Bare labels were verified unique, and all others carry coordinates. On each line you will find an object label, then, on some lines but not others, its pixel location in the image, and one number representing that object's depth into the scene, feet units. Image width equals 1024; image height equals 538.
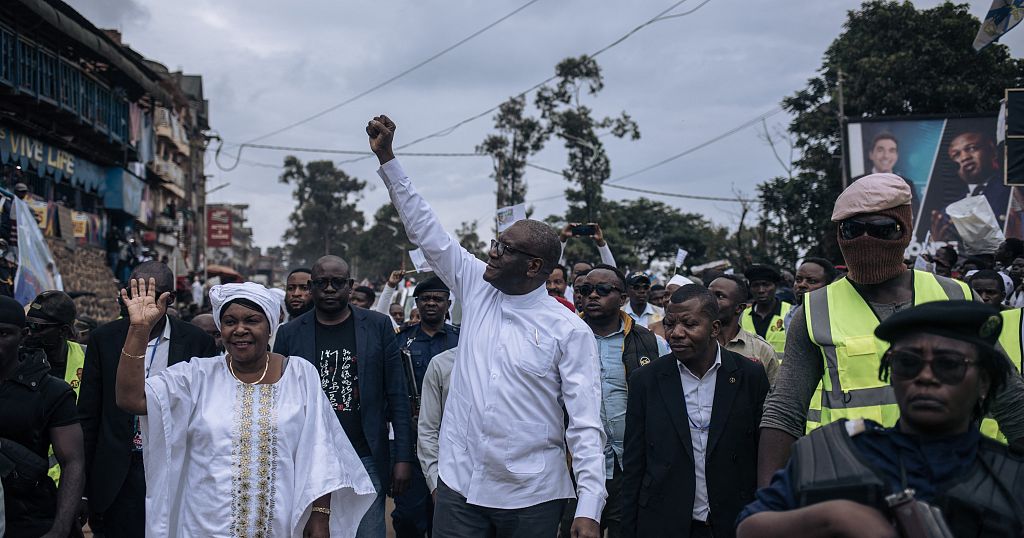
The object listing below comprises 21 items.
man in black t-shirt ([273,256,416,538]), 17.69
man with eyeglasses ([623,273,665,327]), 28.94
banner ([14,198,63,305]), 28.91
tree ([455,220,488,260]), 163.48
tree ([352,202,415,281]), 232.73
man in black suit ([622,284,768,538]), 13.70
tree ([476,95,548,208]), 118.73
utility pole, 87.61
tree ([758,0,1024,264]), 93.15
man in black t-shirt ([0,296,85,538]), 12.69
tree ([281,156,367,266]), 246.88
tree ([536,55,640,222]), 108.78
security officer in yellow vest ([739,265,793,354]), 26.14
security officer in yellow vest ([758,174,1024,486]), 9.94
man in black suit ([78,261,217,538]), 15.44
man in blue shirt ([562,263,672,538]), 17.42
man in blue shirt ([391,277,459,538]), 21.83
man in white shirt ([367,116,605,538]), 12.80
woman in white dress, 12.59
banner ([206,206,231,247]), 176.35
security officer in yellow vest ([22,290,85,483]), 17.87
